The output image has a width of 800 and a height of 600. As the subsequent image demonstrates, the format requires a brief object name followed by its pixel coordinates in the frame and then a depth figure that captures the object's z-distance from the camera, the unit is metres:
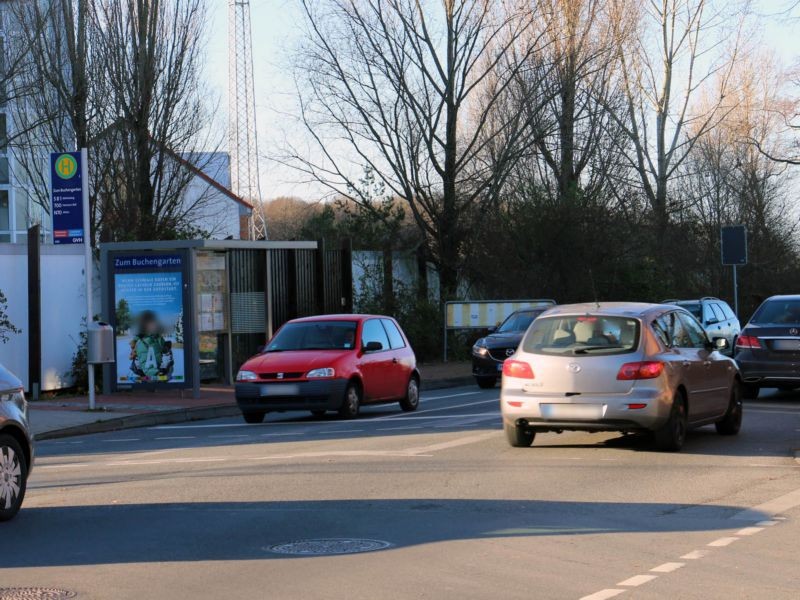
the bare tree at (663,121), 45.62
